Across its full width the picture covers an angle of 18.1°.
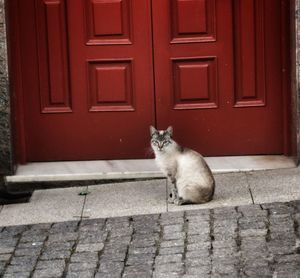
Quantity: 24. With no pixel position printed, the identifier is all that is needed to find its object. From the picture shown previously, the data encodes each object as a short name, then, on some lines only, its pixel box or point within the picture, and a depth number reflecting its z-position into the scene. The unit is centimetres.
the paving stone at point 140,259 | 663
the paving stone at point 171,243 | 693
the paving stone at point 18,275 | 651
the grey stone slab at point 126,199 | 788
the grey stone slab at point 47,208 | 784
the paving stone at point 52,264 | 664
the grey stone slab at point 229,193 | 787
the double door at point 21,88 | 881
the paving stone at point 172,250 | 679
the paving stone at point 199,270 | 639
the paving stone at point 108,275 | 642
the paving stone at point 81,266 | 658
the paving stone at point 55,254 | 683
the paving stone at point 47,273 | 649
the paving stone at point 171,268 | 645
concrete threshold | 878
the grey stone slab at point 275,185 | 794
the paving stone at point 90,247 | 695
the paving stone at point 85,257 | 675
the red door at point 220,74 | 897
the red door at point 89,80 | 901
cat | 793
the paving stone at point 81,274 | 645
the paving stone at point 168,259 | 663
